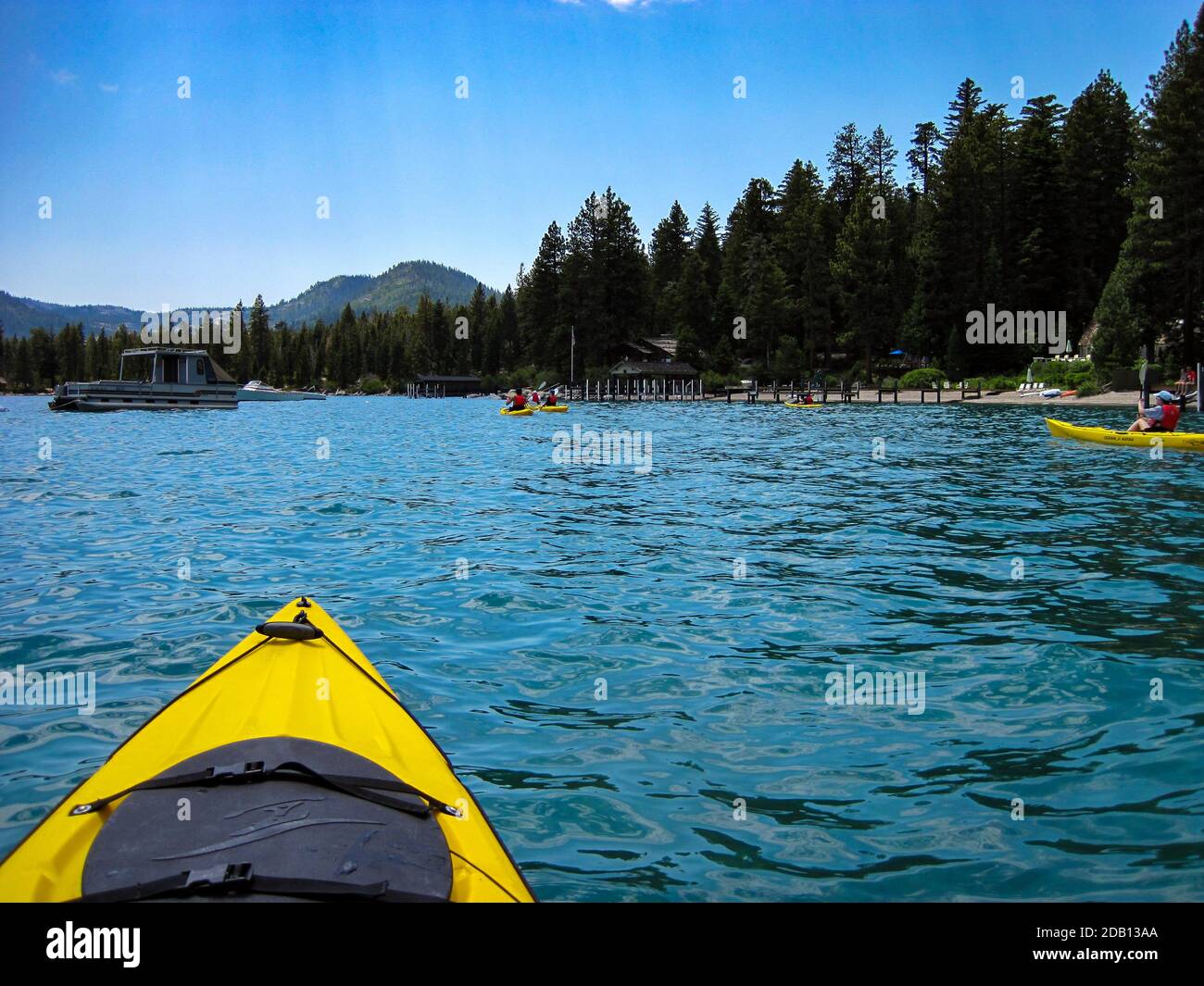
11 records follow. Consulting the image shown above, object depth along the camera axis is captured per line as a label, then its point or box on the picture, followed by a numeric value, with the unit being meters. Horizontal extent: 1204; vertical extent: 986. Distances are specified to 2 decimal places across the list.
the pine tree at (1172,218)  52.81
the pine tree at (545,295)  115.81
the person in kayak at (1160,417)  27.53
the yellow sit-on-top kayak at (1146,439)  26.47
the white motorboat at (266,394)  107.31
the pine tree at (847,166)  112.00
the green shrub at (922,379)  78.44
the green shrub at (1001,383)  71.81
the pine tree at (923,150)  114.18
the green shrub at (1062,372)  65.12
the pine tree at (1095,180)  82.88
